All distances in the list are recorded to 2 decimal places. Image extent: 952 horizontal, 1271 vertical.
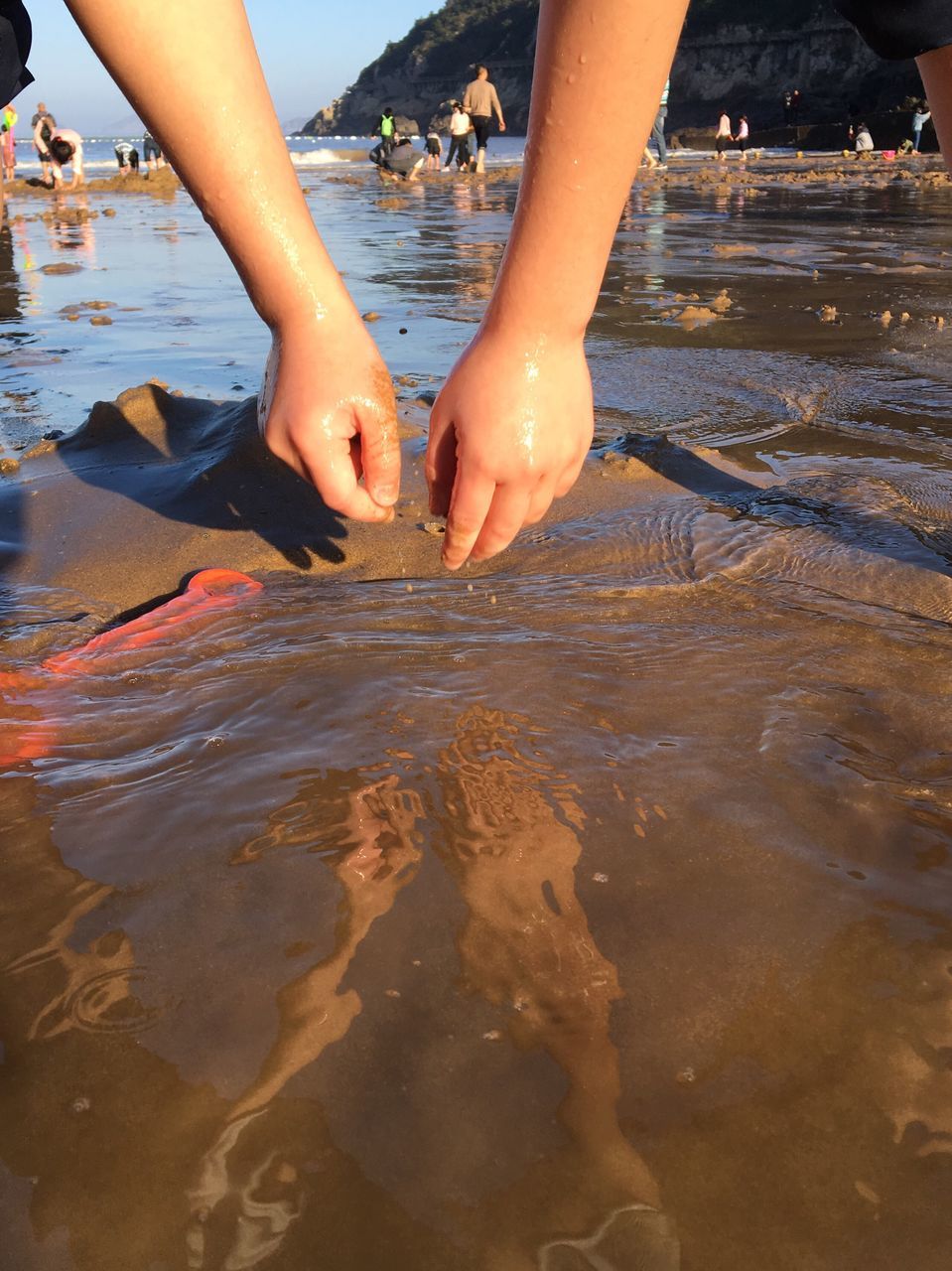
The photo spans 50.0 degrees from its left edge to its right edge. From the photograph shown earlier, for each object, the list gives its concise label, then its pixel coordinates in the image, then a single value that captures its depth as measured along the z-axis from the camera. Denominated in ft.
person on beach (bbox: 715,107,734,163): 92.73
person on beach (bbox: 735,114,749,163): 96.84
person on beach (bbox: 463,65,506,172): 67.41
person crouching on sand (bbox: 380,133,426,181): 66.44
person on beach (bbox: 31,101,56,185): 59.00
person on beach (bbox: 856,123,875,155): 83.66
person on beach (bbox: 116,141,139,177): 74.74
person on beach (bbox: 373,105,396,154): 72.43
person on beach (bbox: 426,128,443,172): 82.58
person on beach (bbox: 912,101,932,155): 81.94
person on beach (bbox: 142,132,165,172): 77.13
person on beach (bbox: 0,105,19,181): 62.55
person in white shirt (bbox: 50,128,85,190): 58.23
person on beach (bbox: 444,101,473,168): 69.62
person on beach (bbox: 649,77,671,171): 72.86
